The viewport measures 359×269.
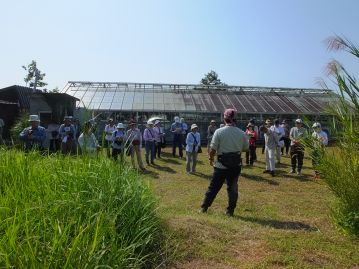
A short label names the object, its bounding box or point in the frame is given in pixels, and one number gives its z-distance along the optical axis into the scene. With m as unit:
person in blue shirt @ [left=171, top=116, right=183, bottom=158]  18.23
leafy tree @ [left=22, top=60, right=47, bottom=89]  44.00
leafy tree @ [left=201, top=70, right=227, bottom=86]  74.14
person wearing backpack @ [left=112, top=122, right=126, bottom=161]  11.77
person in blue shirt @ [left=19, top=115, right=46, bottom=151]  9.63
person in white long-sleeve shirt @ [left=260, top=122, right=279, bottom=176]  12.52
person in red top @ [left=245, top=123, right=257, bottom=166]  14.58
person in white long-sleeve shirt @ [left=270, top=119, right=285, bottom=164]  15.67
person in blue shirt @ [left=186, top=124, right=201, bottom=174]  12.98
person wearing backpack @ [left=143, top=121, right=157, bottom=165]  15.28
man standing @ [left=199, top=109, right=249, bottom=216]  7.06
